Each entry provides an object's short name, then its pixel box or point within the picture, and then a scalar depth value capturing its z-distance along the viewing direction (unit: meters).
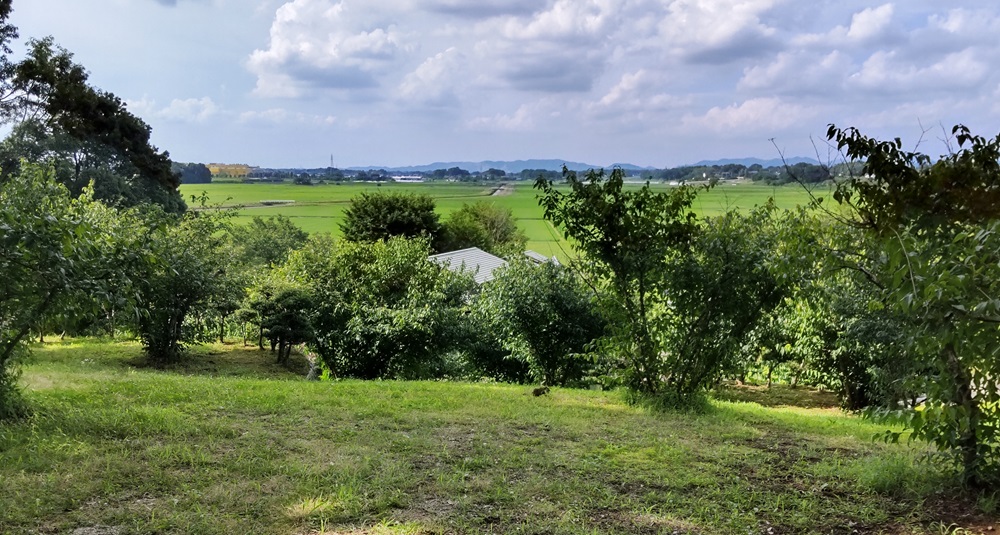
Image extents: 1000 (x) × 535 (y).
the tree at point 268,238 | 30.78
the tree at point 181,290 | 10.82
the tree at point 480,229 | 37.06
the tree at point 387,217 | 31.97
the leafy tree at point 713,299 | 6.00
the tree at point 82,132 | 22.22
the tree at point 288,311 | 12.25
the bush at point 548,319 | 10.95
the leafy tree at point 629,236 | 6.25
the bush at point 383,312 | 11.02
